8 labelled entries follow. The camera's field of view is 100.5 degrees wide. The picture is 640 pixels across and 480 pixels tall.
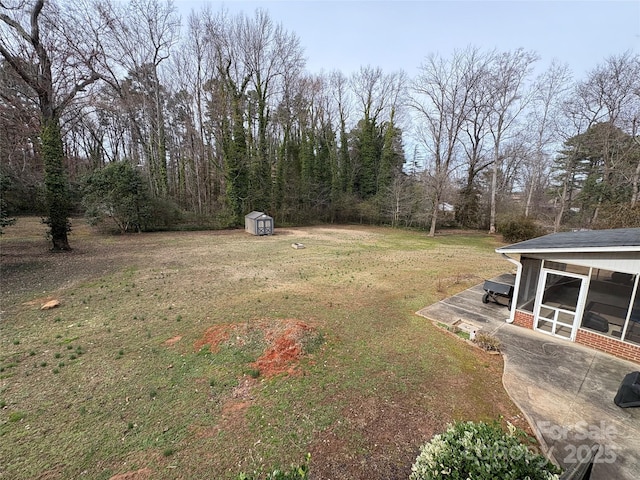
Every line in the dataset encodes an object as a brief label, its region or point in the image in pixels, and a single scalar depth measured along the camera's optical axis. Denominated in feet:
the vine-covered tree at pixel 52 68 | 33.17
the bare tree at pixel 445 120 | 70.90
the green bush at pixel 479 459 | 6.51
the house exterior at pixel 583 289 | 17.15
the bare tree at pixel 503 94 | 69.10
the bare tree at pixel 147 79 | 62.85
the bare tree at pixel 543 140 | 69.87
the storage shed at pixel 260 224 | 66.23
